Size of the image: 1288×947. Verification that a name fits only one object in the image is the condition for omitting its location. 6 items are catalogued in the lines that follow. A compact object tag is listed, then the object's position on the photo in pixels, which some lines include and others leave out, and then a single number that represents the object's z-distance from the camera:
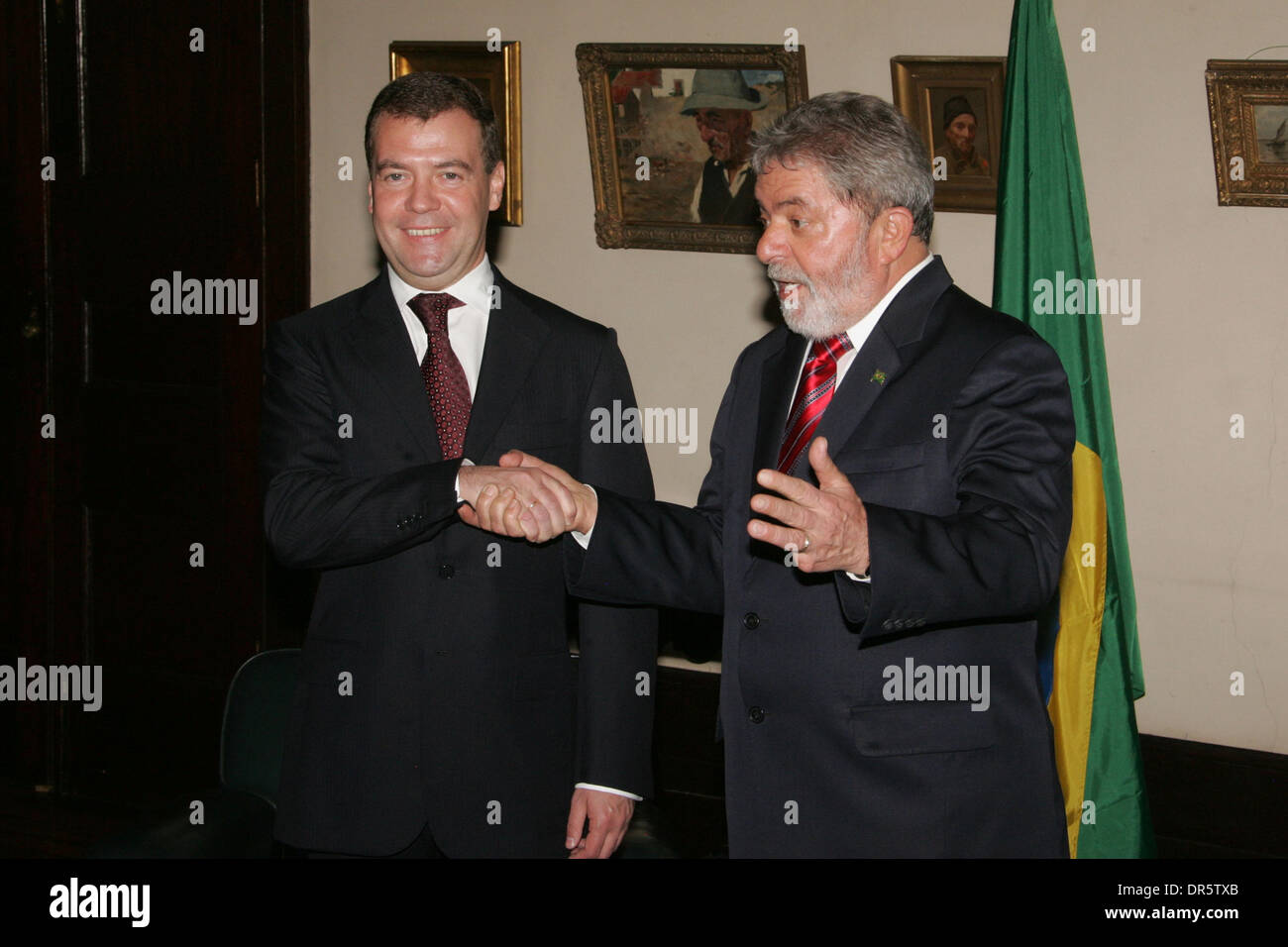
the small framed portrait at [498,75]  4.55
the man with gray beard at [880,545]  2.06
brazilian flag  3.64
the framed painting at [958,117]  3.96
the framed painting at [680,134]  4.23
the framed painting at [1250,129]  3.65
